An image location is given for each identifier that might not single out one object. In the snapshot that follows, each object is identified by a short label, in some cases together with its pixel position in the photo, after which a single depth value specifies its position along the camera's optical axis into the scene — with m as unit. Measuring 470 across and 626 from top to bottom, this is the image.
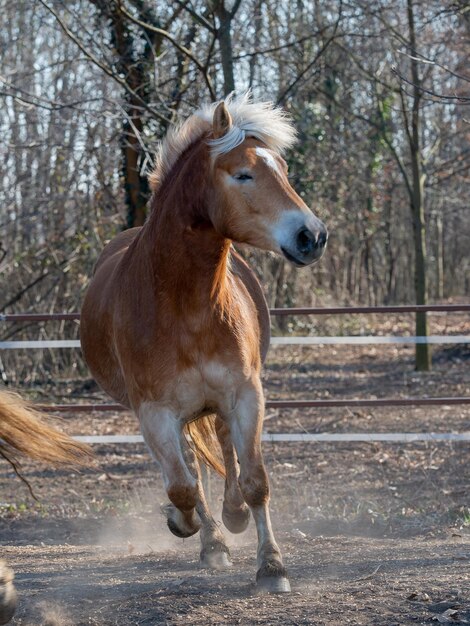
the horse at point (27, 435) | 8.45
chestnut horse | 8.56
